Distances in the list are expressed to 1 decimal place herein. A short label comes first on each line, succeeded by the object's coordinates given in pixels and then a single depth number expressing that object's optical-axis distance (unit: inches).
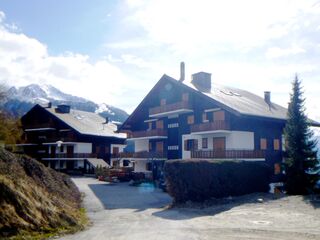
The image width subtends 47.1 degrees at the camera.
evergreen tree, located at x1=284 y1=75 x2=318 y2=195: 1044.5
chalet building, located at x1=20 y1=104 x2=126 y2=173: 2080.5
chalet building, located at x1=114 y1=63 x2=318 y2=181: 1294.3
